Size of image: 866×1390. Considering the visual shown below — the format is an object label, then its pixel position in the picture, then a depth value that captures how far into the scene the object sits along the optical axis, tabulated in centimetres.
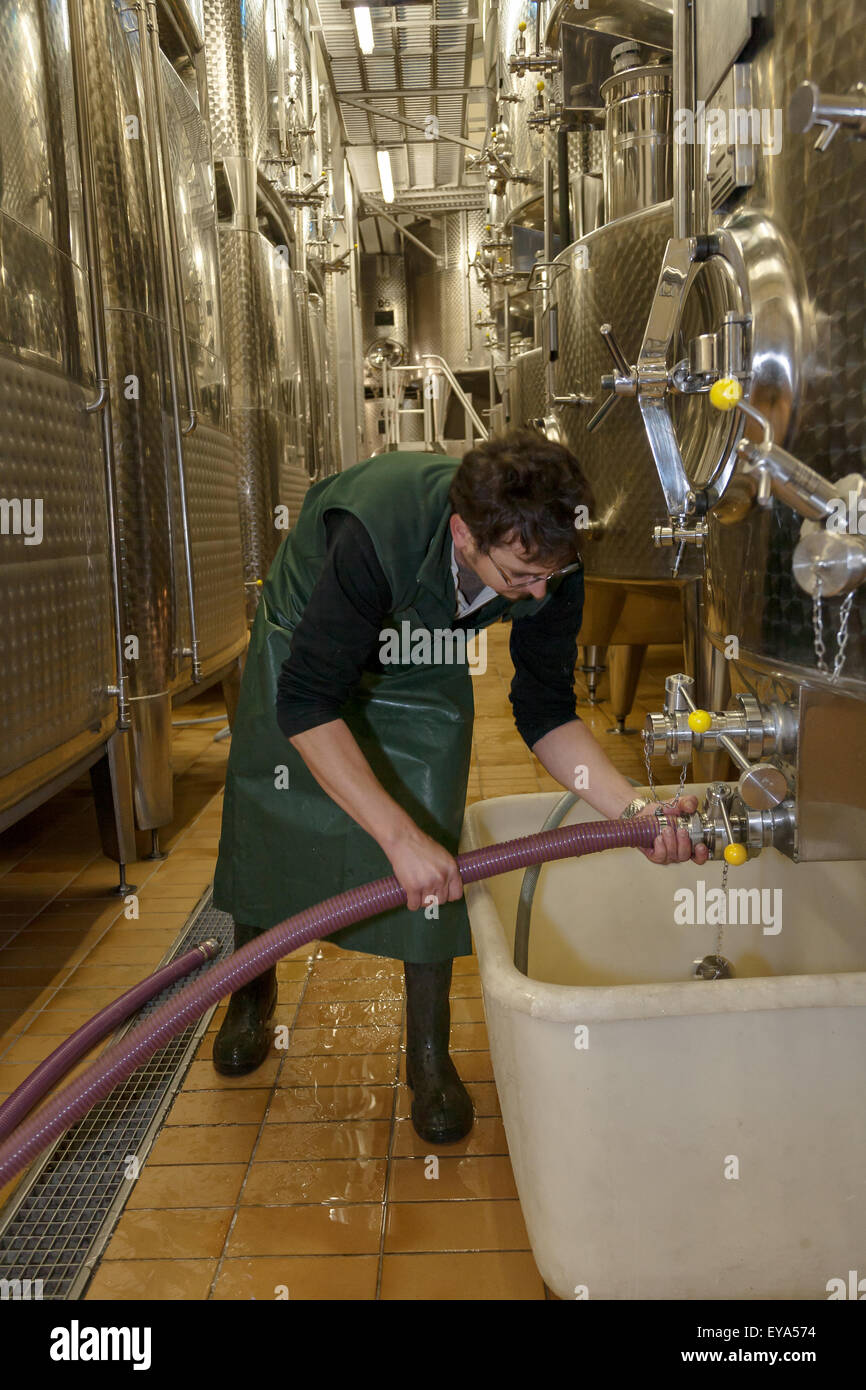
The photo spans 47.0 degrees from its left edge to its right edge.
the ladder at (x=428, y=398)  1116
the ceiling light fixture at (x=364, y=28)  744
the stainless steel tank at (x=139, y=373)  241
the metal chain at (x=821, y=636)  92
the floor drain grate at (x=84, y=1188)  123
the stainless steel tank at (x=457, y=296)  1212
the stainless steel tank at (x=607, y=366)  258
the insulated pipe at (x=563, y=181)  370
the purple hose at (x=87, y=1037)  141
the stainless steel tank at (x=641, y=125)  267
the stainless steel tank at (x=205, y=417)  307
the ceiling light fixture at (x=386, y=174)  1138
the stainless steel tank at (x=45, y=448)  181
